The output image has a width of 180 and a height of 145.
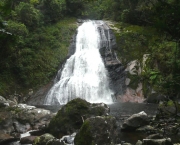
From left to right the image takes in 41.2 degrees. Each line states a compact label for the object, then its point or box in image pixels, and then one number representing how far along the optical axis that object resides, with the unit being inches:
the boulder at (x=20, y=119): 443.5
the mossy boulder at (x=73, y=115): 441.7
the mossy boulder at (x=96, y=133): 353.7
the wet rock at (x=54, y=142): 344.5
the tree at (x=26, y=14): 1084.5
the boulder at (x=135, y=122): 458.9
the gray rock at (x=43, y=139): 357.6
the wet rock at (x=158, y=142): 328.5
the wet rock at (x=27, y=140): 393.3
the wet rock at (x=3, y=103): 491.3
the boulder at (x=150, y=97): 830.7
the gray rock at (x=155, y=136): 366.0
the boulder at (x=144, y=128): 423.3
